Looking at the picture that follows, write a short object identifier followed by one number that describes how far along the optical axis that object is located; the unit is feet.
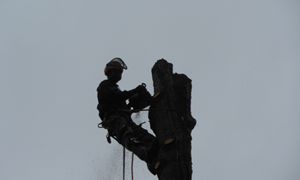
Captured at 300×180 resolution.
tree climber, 31.30
